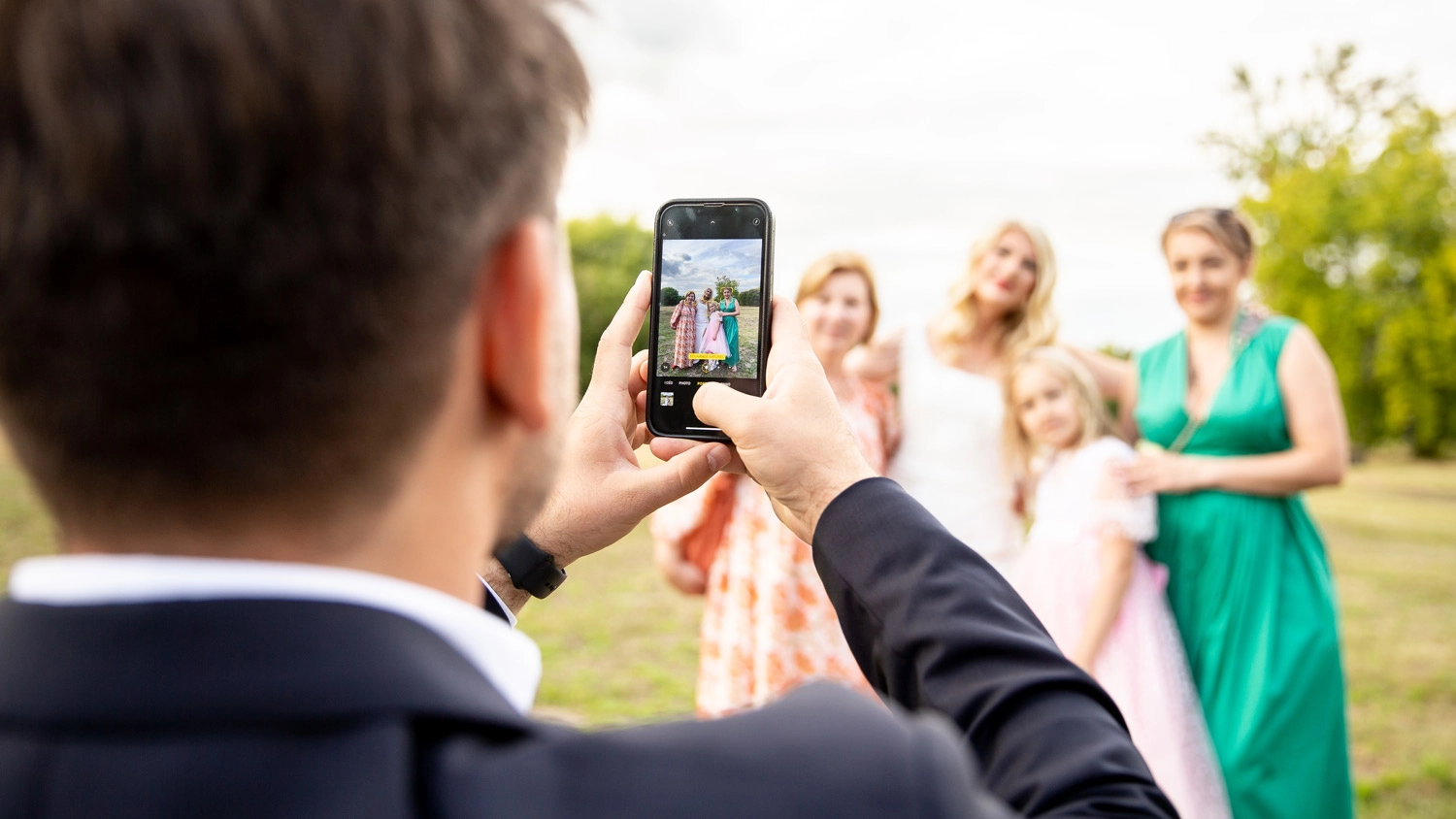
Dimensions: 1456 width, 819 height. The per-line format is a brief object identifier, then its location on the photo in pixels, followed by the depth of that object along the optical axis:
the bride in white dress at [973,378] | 4.35
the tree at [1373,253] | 25.83
